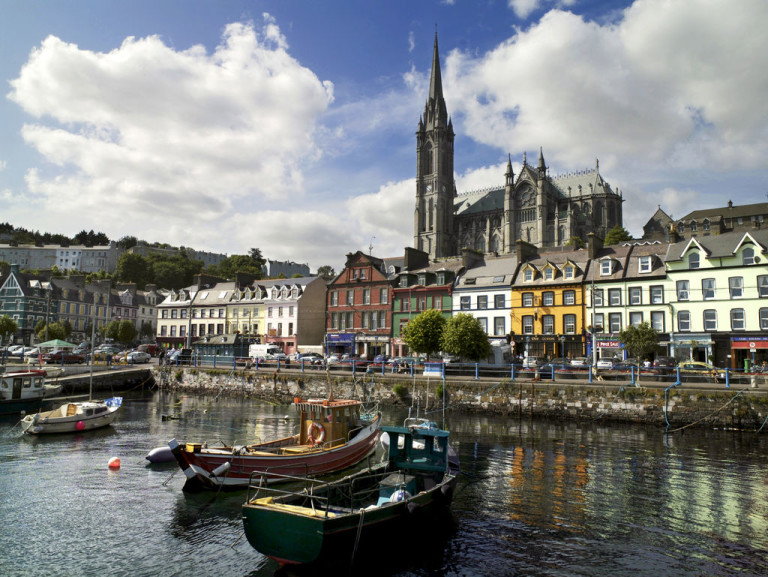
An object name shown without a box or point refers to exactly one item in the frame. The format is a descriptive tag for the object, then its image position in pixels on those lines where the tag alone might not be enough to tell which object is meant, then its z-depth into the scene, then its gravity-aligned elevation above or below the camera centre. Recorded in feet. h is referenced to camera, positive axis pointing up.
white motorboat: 90.63 -14.76
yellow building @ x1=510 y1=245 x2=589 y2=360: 172.45 +11.22
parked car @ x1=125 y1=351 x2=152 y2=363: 198.29 -7.59
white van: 189.82 -4.38
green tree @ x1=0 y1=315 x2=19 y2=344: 216.39 +4.36
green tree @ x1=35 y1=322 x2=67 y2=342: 229.54 +2.13
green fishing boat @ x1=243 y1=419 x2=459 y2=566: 36.78 -13.67
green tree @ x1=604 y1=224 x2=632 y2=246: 343.96 +69.64
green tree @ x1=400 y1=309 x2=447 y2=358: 155.94 +1.58
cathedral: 424.46 +117.69
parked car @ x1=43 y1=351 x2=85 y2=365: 182.27 -7.61
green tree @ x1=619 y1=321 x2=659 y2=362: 140.05 +0.42
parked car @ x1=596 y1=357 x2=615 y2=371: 123.38 -6.13
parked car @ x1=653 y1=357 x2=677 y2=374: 132.36 -5.46
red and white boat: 58.23 -13.68
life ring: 67.36 -12.22
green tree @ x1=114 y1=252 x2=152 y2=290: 444.55 +57.43
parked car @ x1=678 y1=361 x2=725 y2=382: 102.32 -6.71
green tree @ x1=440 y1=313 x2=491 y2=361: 140.15 -0.13
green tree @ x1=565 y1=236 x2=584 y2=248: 216.70 +40.92
